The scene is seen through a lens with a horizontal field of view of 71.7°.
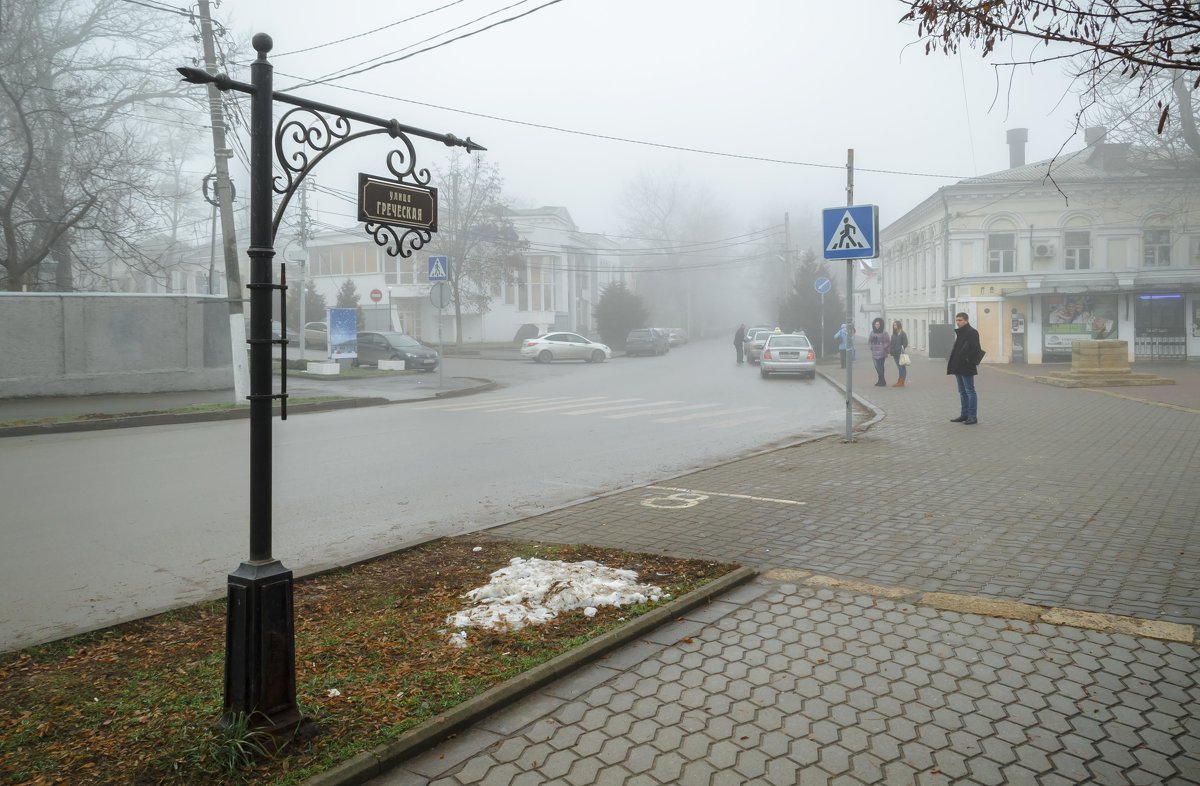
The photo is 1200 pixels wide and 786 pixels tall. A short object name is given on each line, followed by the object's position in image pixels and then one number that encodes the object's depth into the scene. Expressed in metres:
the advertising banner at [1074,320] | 33.97
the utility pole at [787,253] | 54.66
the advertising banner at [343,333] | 28.14
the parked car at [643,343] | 47.94
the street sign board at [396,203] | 4.09
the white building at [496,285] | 56.84
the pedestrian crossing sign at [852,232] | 11.66
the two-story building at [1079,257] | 33.59
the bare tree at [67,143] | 21.53
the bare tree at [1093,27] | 3.43
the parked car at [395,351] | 32.12
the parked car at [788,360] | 27.66
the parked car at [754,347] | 37.60
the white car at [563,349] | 39.75
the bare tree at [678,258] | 87.19
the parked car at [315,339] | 43.34
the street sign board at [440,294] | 24.09
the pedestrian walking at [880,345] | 22.89
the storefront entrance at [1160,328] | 33.34
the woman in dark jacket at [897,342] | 23.62
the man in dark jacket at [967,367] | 13.88
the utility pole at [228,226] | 17.33
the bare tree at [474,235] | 47.88
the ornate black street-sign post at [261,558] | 3.29
